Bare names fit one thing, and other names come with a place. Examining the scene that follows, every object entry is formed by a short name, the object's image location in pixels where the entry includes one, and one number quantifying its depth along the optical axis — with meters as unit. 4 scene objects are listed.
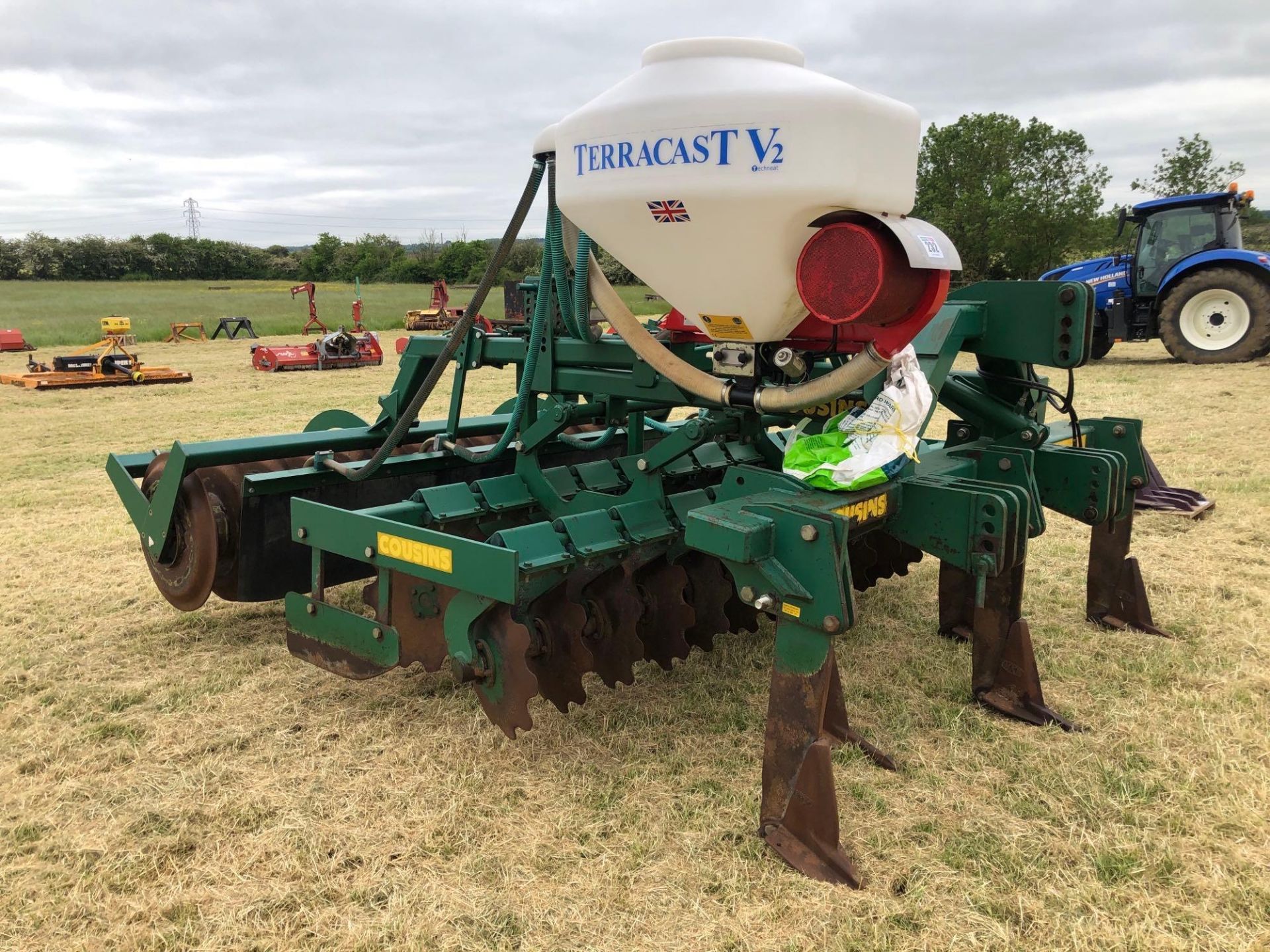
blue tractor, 11.59
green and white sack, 2.49
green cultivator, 2.36
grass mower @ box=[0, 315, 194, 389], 11.88
